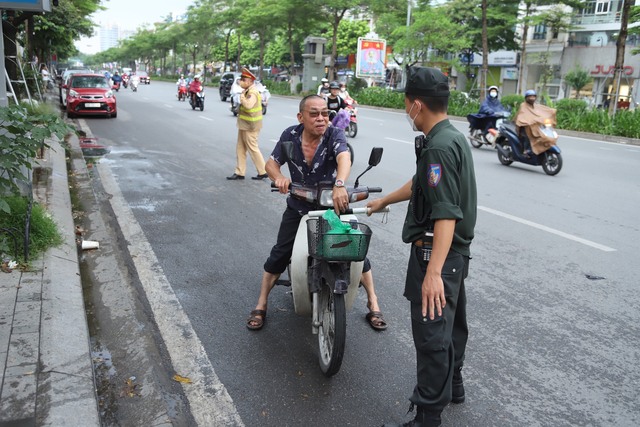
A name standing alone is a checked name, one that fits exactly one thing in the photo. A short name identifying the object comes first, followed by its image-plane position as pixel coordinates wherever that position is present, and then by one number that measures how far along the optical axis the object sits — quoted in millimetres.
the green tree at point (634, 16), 20659
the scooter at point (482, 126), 14086
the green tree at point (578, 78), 38562
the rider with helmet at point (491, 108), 14188
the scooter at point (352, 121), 15188
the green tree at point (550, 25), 34959
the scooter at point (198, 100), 24281
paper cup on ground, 5676
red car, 18933
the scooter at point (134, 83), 42875
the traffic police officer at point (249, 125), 9469
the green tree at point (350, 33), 58469
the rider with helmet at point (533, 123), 11305
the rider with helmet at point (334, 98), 13078
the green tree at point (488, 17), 33906
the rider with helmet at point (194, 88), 24297
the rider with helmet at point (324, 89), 14070
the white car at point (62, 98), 23147
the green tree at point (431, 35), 31366
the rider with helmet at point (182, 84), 31830
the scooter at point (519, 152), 11211
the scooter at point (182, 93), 31666
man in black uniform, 2504
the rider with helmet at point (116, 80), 43738
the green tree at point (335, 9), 39688
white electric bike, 3146
